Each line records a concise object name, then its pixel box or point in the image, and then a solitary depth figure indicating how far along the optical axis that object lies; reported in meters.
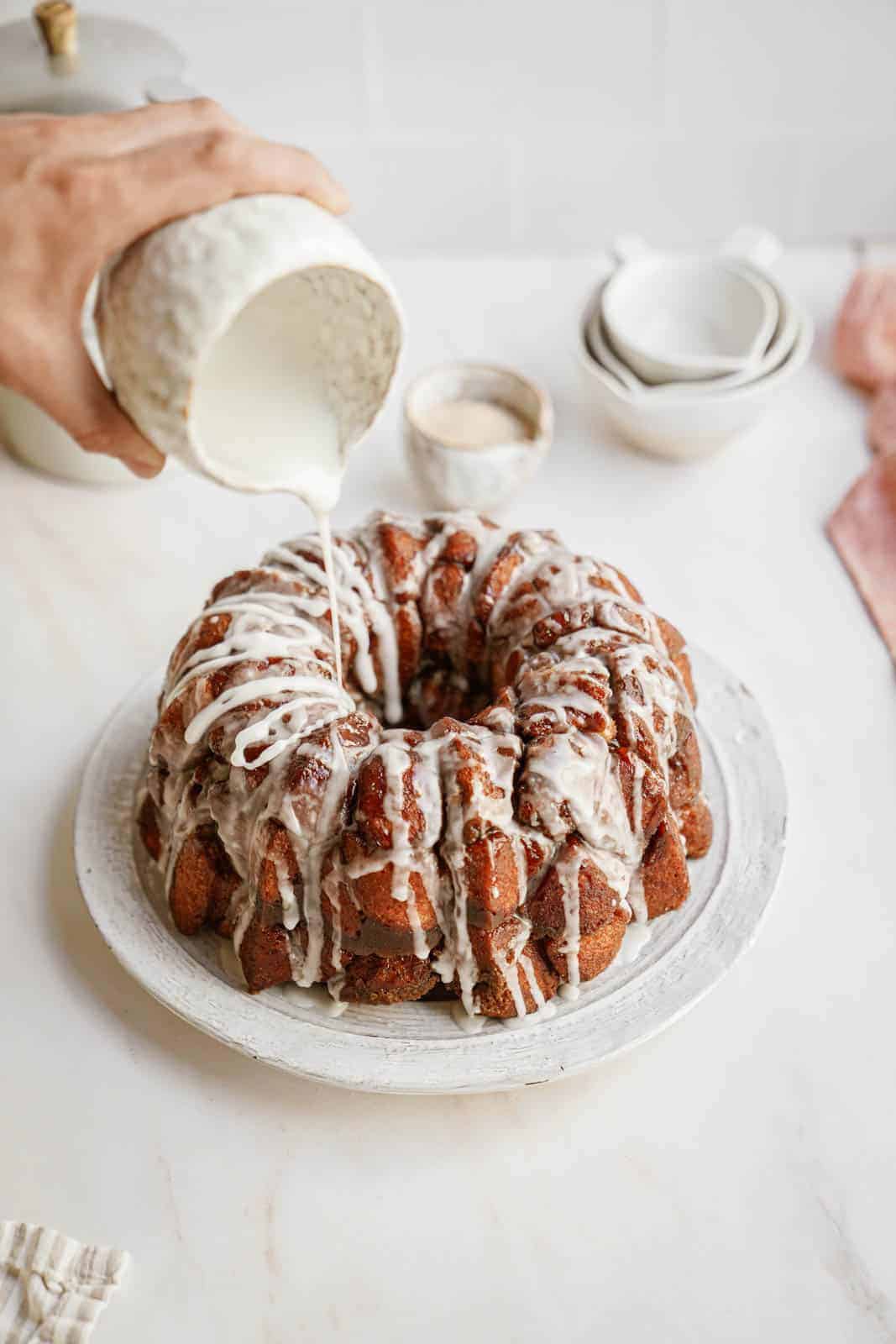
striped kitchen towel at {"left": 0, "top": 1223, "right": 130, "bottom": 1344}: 1.20
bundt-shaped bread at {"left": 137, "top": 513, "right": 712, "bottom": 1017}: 1.31
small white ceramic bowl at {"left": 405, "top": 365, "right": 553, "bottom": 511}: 1.96
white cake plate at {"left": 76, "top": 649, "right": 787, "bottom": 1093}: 1.30
